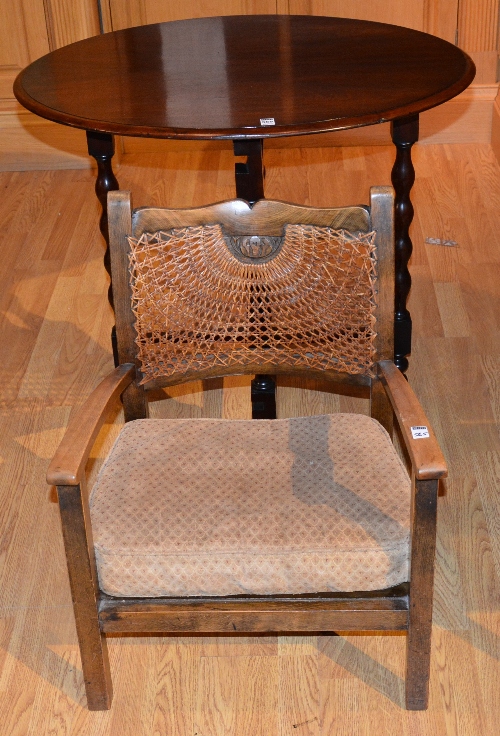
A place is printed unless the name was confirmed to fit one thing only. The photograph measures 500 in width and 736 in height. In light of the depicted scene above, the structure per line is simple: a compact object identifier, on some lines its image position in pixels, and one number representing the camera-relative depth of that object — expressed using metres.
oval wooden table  2.15
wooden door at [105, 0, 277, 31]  4.05
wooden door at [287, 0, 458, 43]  3.99
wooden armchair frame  1.61
